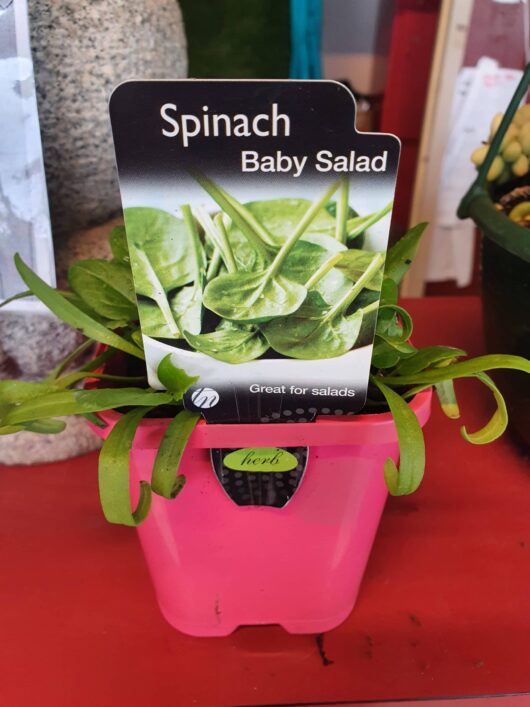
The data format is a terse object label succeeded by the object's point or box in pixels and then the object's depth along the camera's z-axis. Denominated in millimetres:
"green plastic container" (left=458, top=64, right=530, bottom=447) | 550
